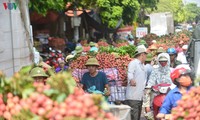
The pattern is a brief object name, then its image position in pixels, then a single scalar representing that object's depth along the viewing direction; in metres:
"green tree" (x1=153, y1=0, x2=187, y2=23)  62.87
